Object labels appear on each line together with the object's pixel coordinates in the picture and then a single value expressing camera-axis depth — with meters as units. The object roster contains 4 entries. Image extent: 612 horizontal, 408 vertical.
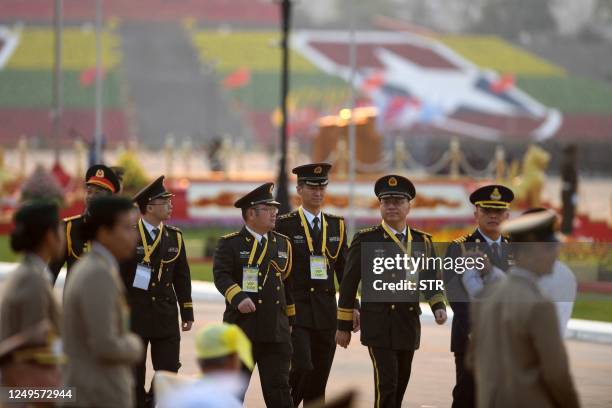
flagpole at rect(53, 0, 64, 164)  81.57
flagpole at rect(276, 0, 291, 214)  53.46
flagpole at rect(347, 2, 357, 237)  56.91
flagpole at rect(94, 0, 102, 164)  75.07
